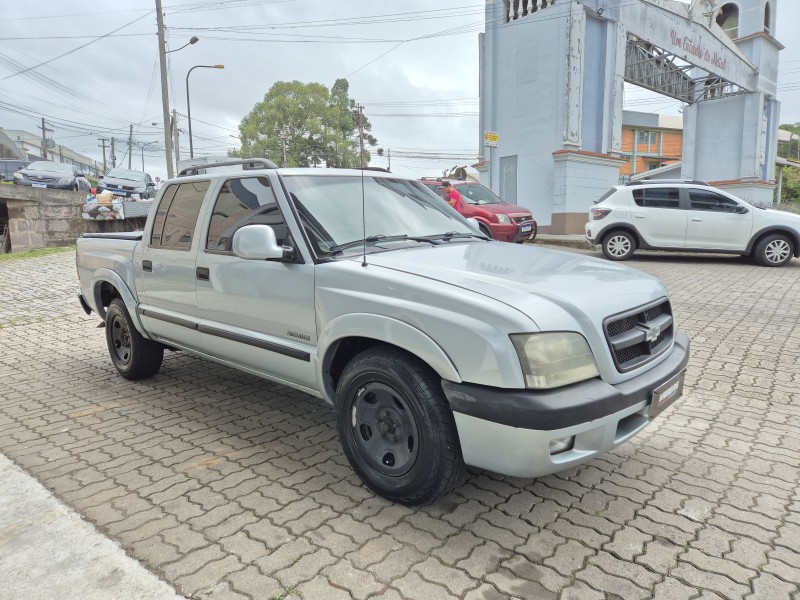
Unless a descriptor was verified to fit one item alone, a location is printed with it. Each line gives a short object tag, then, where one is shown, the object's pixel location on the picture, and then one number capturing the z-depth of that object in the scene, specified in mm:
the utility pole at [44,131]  66562
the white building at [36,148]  75875
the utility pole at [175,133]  33969
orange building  48434
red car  12383
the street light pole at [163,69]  19094
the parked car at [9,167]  27953
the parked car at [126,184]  22109
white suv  10898
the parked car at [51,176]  21641
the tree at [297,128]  45000
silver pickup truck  2363
